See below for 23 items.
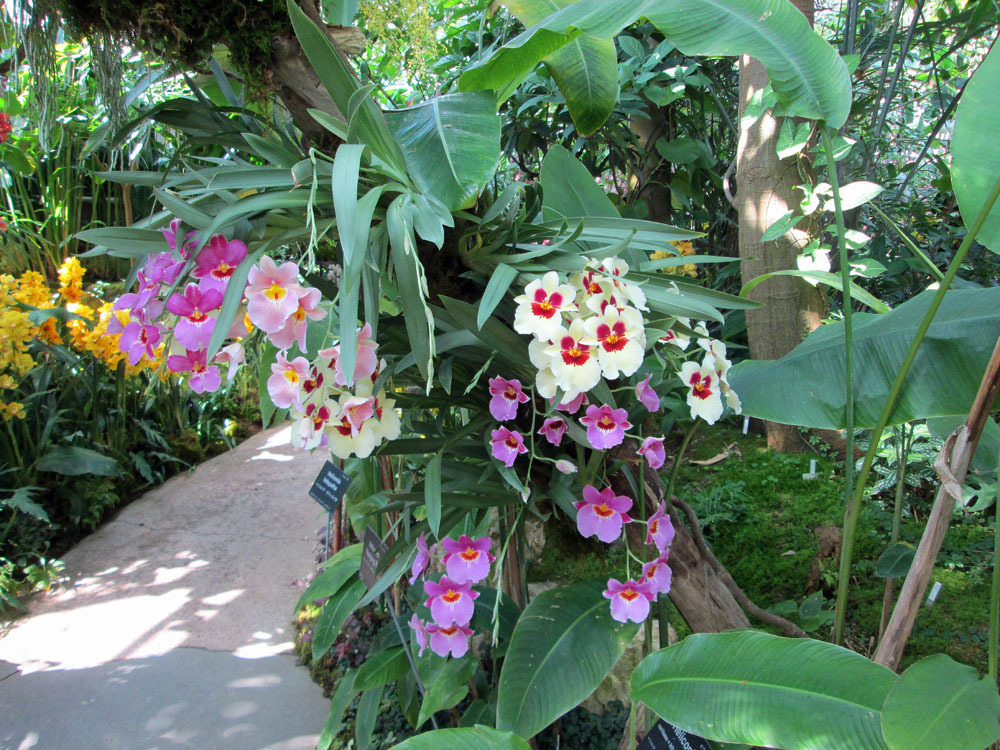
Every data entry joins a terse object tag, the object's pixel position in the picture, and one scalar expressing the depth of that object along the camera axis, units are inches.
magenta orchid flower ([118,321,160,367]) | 33.3
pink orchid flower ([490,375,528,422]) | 37.1
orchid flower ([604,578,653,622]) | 39.1
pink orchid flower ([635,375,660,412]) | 37.8
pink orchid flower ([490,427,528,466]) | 37.4
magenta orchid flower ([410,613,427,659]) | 44.3
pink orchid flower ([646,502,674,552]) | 38.9
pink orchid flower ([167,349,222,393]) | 32.7
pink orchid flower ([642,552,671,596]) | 39.3
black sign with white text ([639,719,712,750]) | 38.3
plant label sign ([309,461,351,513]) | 67.5
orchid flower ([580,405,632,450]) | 35.5
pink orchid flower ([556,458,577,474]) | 38.1
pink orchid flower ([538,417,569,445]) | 38.2
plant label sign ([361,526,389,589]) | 49.6
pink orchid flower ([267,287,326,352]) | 31.1
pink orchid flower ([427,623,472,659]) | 42.2
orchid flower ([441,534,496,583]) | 38.6
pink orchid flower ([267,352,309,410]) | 32.4
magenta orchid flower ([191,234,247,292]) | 30.6
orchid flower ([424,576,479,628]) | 39.4
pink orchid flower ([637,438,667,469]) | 37.2
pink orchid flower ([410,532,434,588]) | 41.0
